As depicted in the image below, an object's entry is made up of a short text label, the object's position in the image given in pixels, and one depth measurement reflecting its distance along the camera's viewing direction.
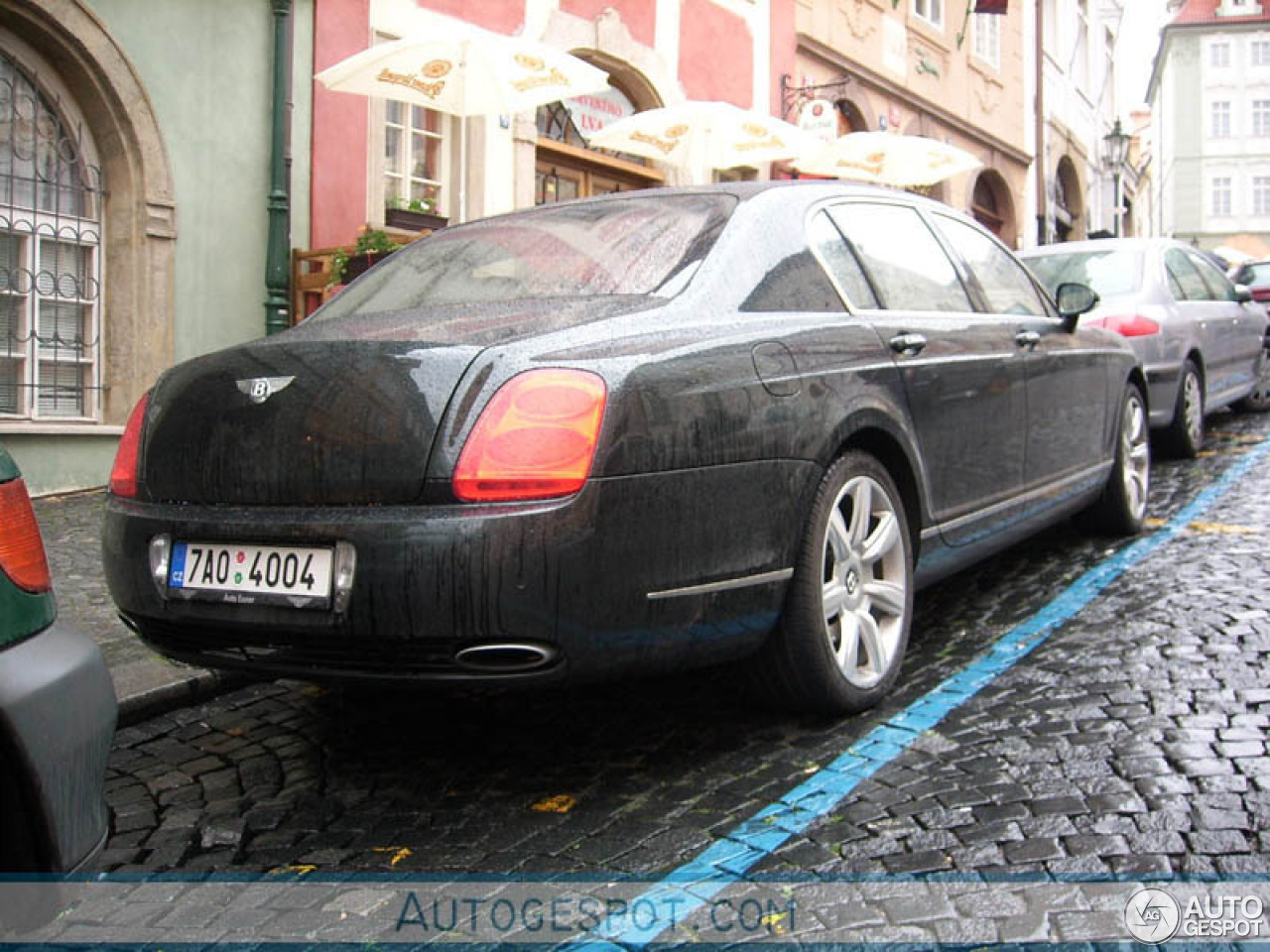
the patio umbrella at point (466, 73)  8.34
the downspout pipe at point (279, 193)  9.04
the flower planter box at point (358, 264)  8.34
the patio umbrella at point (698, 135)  11.12
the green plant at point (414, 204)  9.88
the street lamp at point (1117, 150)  25.08
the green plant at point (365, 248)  8.31
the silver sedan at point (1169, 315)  8.18
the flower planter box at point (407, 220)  9.83
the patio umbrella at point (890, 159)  13.57
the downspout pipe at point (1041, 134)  23.42
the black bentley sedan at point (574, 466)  2.68
